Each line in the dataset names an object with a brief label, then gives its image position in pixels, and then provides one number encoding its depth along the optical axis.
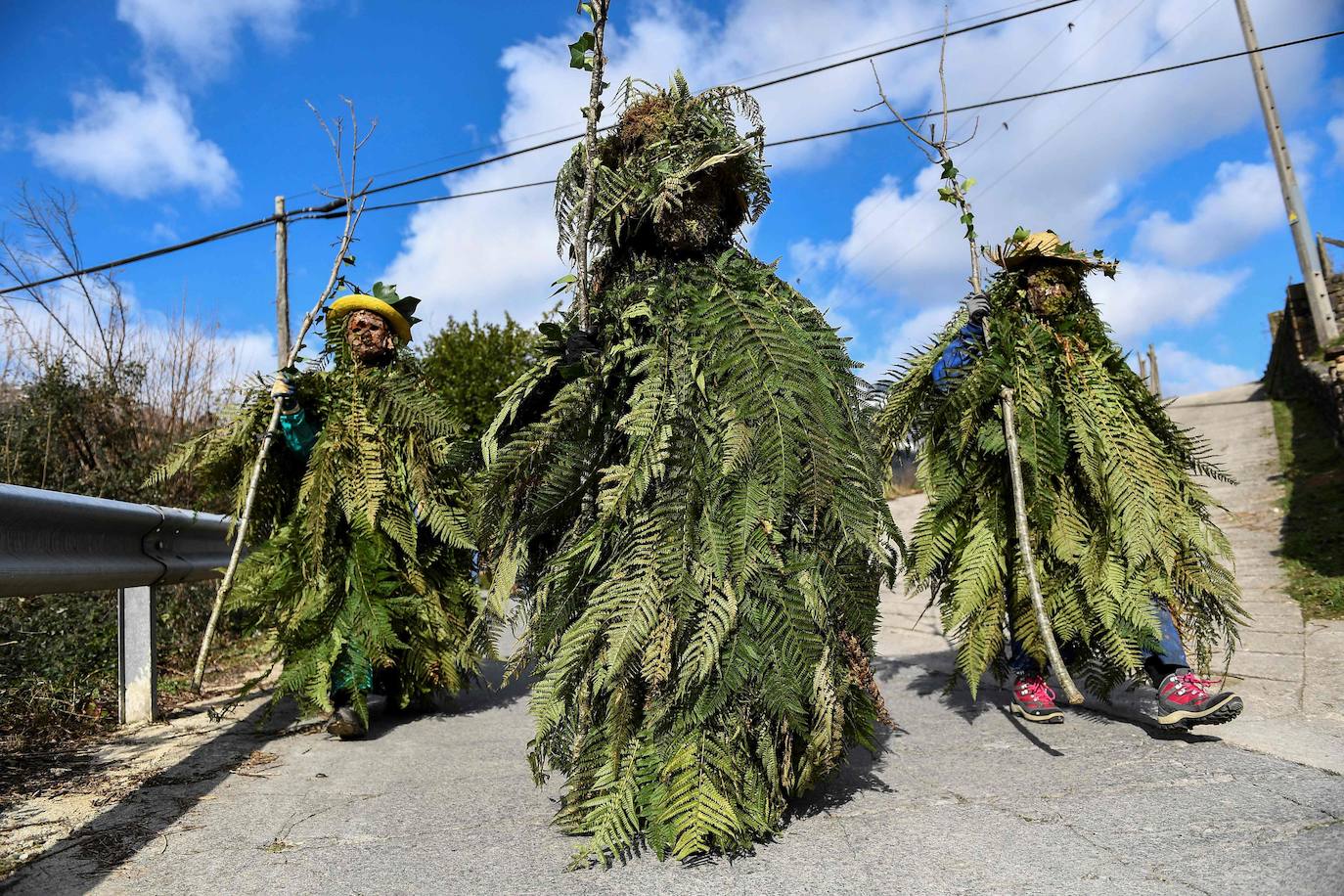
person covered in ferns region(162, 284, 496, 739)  4.04
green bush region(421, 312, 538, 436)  14.94
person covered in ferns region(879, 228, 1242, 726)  3.56
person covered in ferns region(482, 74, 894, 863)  2.44
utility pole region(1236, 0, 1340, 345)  14.02
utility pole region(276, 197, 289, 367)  11.02
